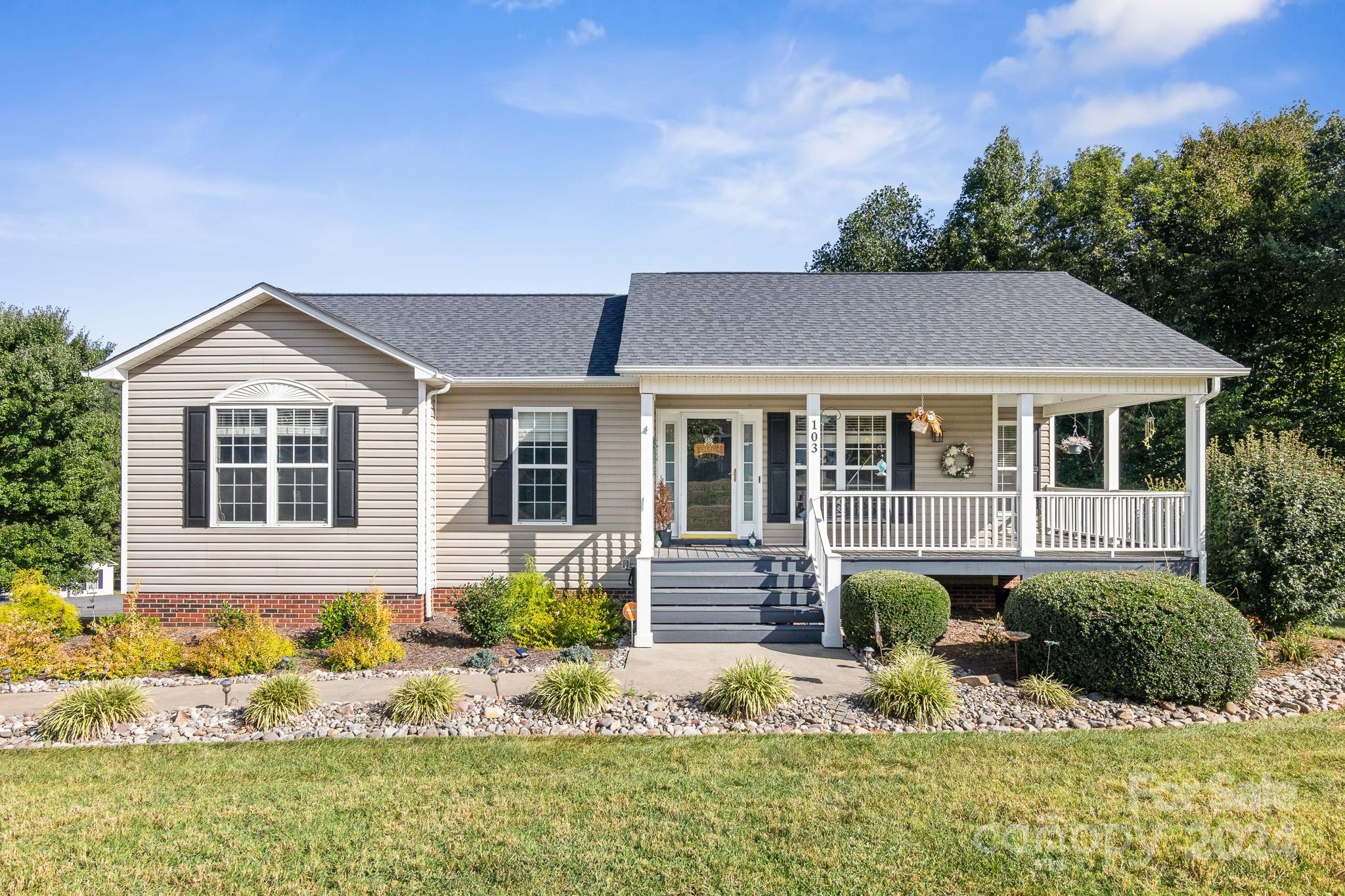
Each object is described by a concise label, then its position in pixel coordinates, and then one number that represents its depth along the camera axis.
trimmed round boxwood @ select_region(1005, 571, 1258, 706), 6.44
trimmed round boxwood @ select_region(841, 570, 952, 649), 8.05
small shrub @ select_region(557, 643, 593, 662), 8.08
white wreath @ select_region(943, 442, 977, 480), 11.79
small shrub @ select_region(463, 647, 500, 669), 8.12
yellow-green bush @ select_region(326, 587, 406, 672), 8.03
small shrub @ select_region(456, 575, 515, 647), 8.94
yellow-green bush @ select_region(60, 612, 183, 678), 7.77
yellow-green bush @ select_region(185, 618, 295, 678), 7.76
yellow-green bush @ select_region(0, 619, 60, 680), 7.61
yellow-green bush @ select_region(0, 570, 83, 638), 8.82
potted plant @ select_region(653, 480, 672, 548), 11.27
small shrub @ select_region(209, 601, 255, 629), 8.95
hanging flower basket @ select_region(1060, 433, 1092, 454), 11.95
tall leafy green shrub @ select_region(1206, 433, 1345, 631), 8.45
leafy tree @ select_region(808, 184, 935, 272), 25.97
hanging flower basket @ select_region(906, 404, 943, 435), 10.89
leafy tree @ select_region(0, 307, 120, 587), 14.20
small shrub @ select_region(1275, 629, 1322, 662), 8.05
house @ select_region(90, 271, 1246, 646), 9.73
